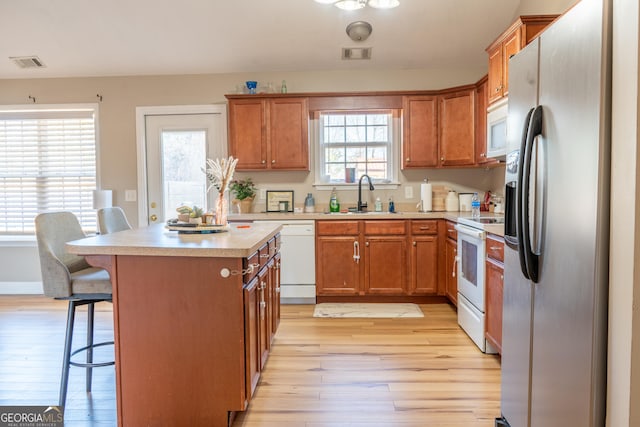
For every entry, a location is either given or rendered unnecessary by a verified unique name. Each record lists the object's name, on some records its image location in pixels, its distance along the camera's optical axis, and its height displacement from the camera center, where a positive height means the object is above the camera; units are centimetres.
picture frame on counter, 455 -5
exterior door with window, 456 +40
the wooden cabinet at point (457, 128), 401 +67
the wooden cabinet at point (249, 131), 423 +68
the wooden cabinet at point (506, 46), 274 +107
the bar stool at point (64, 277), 201 -40
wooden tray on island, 239 -18
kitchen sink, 414 -17
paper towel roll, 434 -1
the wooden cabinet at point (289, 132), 423 +66
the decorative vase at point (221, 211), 258 -9
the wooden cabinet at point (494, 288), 255 -60
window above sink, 456 +54
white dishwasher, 403 -62
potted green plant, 437 +3
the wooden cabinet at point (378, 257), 400 -60
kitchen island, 184 -61
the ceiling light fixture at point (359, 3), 307 +145
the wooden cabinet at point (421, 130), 421 +68
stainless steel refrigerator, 110 -8
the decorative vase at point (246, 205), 442 -9
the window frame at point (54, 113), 455 +94
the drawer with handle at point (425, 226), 399 -30
